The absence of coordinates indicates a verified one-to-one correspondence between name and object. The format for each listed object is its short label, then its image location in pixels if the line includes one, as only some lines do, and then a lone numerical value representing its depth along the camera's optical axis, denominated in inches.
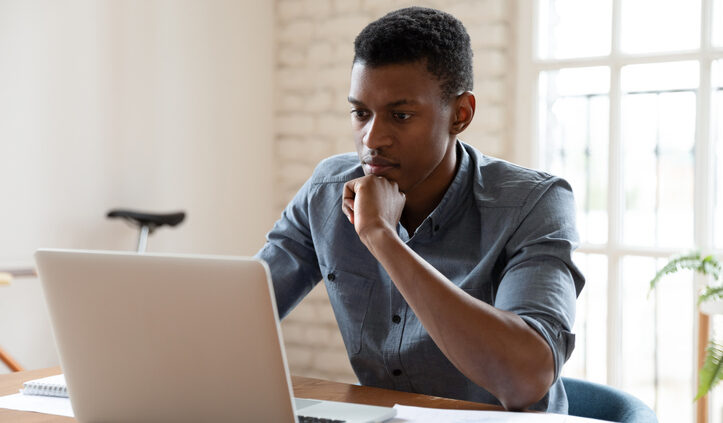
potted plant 99.9
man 67.7
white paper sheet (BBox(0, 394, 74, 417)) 65.8
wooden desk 65.0
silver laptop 57.4
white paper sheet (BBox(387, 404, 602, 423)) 63.3
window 117.0
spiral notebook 68.5
